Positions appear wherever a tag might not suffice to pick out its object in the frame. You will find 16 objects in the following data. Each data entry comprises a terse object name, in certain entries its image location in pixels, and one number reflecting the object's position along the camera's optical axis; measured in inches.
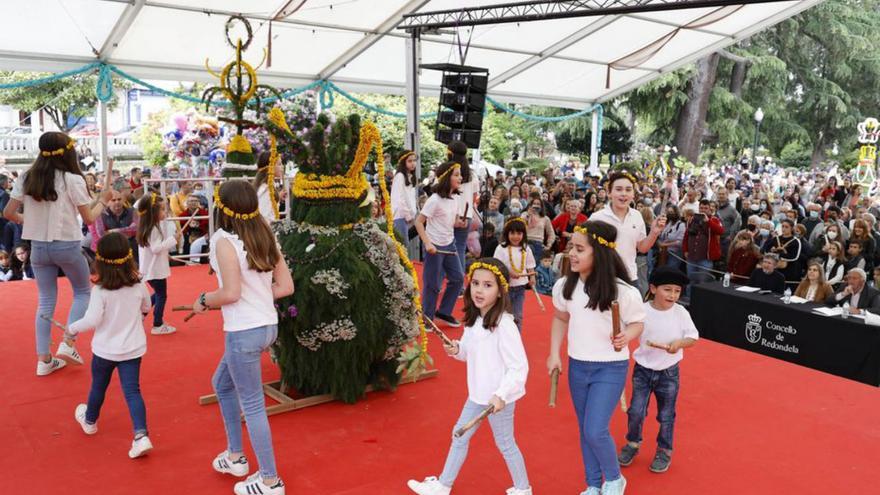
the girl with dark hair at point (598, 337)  133.4
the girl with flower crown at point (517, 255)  234.8
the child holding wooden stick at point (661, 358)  154.6
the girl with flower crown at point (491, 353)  133.4
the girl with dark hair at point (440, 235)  251.3
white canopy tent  417.4
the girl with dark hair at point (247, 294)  131.0
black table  265.9
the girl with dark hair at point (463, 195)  268.2
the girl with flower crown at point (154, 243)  243.1
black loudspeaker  401.7
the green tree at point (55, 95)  995.3
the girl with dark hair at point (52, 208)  187.5
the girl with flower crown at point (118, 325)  158.1
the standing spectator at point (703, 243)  374.0
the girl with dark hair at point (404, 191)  294.1
